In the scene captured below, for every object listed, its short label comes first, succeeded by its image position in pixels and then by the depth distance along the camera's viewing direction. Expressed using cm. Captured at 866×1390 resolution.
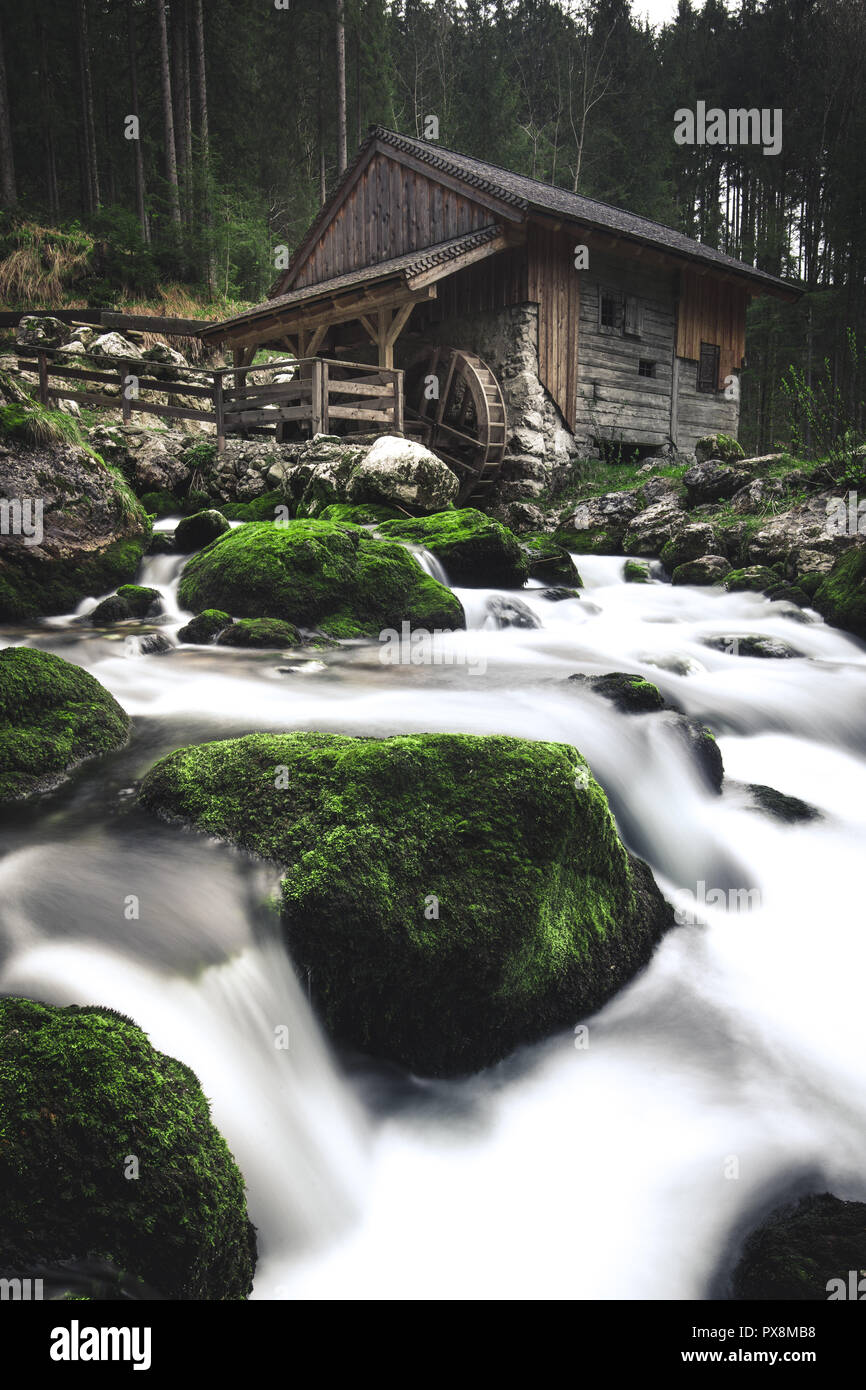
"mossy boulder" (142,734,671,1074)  315
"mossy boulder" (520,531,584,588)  1160
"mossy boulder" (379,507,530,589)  1042
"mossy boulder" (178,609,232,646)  777
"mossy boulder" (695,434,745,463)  1561
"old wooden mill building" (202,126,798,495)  1550
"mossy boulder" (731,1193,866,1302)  248
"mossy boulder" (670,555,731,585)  1189
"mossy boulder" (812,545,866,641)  934
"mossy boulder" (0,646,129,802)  436
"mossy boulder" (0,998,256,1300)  203
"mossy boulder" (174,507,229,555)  1069
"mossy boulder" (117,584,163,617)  857
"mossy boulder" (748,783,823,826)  516
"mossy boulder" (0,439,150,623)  825
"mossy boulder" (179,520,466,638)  831
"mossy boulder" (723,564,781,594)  1108
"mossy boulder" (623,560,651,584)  1229
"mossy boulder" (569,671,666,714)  573
